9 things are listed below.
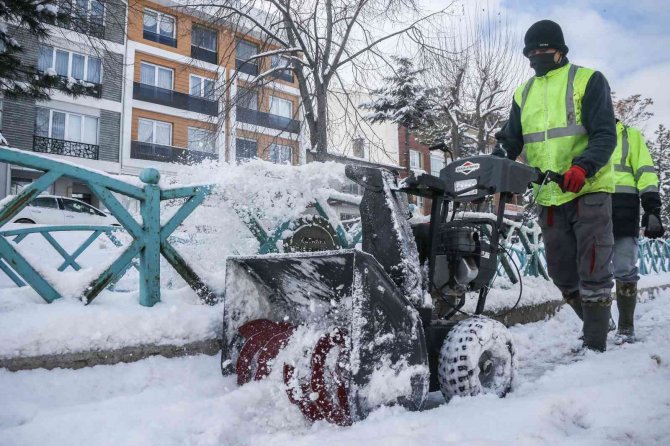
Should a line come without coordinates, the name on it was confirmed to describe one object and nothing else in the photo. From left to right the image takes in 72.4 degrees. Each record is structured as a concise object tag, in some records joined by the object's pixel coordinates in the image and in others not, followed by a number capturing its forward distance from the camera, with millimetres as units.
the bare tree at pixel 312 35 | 9688
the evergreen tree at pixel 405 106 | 24141
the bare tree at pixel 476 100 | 15906
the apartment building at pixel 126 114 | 19141
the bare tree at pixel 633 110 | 26311
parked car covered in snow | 14289
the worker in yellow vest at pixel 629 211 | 3562
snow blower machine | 1677
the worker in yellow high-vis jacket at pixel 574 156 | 2705
